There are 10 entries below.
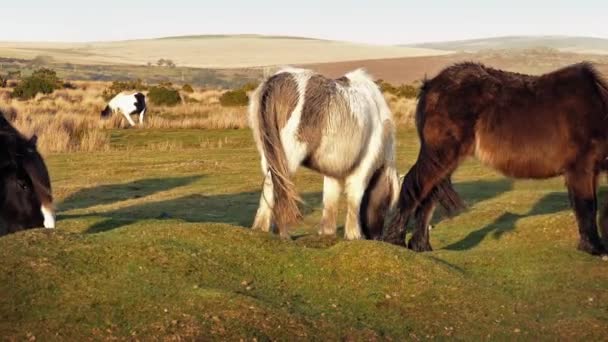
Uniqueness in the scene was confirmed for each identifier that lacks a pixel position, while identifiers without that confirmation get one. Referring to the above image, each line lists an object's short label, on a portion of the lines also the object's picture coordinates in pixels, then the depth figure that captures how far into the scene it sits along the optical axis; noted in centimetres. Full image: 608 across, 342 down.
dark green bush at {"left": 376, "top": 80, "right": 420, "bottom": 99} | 4903
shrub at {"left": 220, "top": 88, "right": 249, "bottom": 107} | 4415
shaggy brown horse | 916
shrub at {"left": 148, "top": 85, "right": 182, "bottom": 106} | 4491
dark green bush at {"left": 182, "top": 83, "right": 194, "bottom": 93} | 5778
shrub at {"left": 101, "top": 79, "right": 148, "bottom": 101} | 5162
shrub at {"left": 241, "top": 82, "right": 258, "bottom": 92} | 5056
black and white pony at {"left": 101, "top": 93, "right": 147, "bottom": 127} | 3353
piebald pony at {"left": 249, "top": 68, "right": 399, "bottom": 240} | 911
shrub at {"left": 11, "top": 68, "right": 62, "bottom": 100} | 4669
